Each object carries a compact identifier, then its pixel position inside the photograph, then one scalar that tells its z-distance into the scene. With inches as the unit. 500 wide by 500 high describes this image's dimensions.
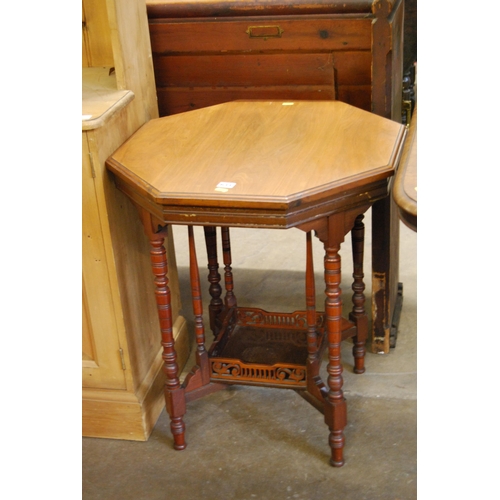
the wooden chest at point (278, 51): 99.6
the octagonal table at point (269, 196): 76.8
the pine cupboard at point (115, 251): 89.2
